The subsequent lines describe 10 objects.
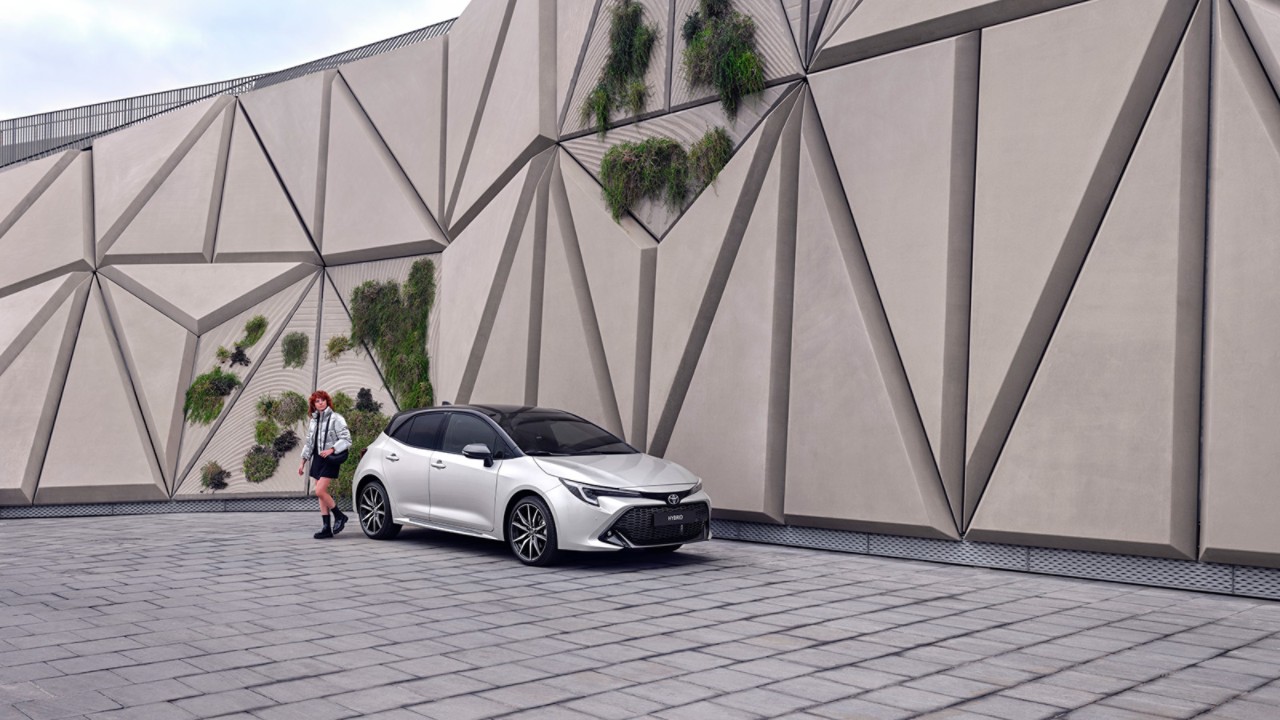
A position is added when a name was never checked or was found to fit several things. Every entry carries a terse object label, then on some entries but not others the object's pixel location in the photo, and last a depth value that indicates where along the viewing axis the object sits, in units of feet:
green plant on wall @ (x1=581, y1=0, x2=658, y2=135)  45.44
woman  39.58
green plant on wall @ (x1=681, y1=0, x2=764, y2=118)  40.75
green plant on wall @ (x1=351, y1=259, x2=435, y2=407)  55.36
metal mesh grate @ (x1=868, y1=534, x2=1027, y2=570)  31.91
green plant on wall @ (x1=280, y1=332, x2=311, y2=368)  58.03
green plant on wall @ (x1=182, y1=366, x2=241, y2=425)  56.85
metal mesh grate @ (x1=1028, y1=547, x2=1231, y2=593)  27.91
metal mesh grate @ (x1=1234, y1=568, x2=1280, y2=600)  26.89
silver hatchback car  31.60
